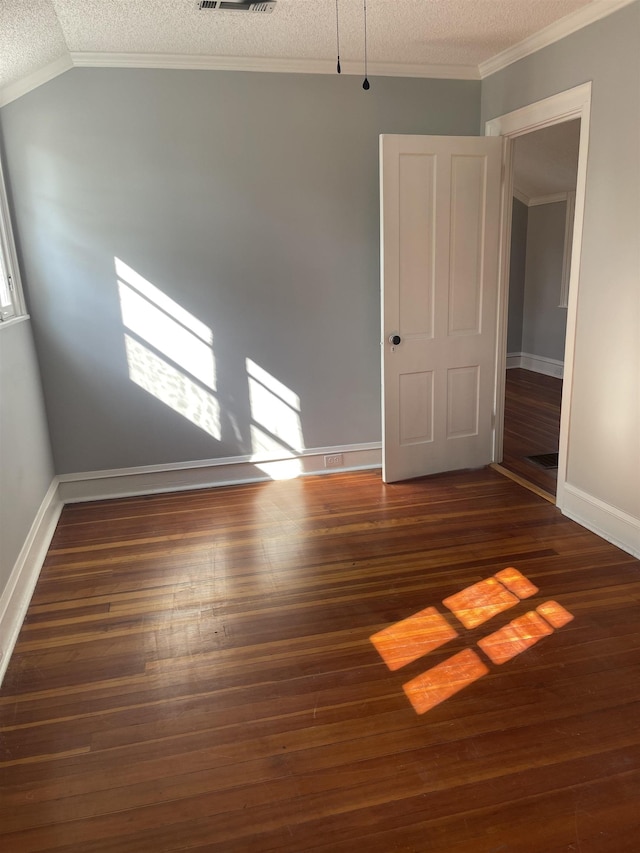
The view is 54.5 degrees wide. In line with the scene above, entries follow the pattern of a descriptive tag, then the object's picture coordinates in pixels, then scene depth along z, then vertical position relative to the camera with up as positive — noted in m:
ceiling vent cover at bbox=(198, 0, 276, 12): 2.92 +1.18
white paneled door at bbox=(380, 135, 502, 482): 3.87 -0.28
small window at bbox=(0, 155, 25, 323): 3.55 -0.01
